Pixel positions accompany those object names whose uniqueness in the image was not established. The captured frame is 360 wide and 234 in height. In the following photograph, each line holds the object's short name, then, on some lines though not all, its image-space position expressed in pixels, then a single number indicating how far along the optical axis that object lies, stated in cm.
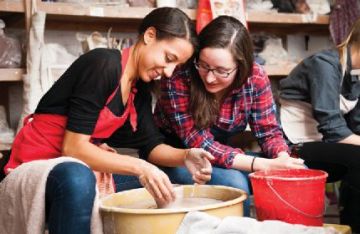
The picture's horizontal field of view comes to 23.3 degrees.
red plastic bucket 240
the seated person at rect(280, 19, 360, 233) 287
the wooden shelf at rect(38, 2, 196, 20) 333
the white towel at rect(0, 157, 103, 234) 238
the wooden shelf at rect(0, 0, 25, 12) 323
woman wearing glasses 272
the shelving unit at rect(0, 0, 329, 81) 333
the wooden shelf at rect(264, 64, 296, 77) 379
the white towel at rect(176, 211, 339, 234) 226
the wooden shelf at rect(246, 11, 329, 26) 376
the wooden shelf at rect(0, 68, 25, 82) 325
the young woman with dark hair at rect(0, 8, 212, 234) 235
